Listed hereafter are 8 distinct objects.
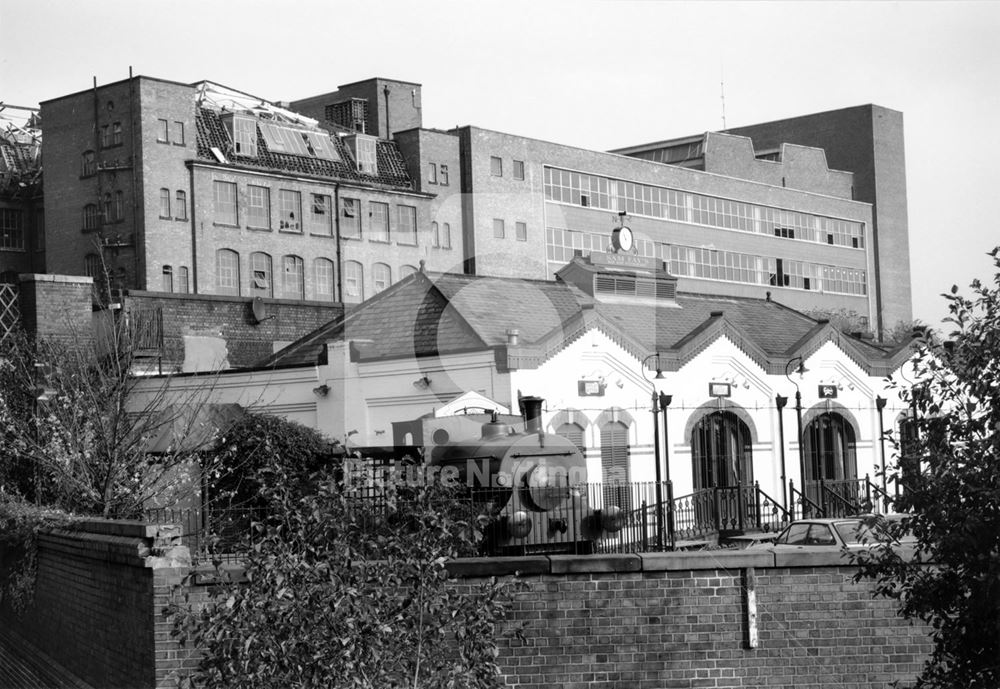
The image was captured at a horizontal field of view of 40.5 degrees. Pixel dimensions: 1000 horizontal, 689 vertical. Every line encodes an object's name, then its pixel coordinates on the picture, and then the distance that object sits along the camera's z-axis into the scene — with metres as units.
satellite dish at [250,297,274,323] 42.44
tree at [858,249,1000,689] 10.63
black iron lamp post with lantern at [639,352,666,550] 29.96
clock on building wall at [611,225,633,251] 38.88
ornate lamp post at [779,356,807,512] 35.24
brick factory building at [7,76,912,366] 64.44
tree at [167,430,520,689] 9.41
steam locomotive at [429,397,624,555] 21.58
